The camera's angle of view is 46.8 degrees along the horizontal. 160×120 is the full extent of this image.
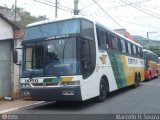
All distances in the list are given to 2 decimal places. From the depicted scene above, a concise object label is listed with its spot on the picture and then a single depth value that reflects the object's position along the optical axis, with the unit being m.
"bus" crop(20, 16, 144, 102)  6.43
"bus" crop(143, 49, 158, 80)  16.49
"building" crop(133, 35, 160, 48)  36.99
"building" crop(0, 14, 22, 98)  9.53
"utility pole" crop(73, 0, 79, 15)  12.32
